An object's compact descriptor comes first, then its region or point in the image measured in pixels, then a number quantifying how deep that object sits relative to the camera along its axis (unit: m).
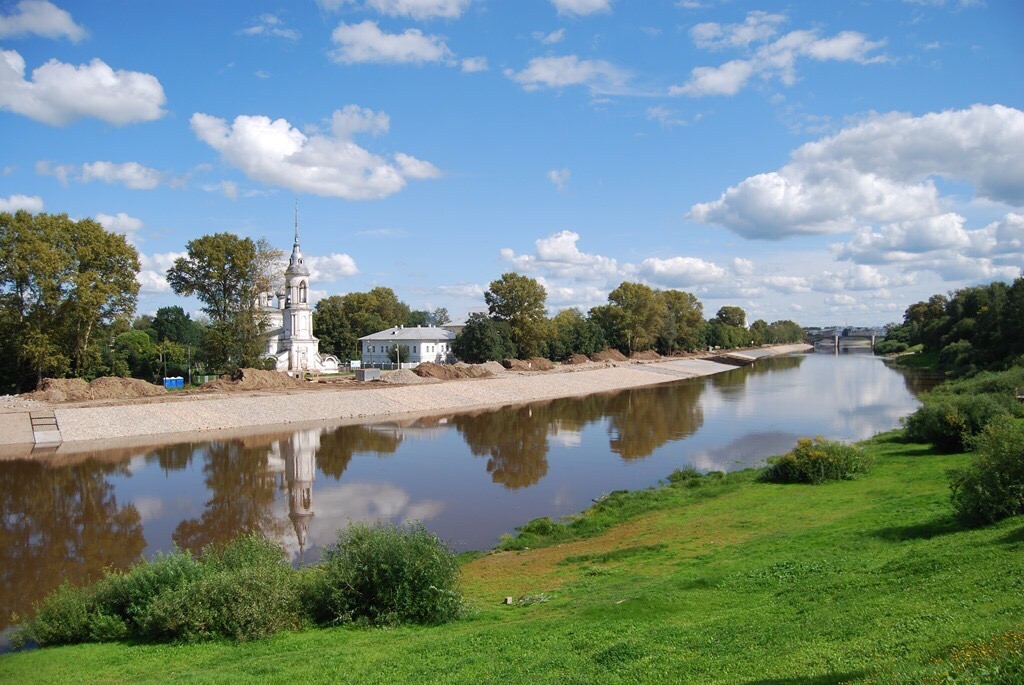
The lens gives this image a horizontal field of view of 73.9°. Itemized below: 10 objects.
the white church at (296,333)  70.19
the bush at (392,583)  11.09
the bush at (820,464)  20.55
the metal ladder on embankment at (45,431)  34.50
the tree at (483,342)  78.94
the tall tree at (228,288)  56.12
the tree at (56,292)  42.44
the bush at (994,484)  12.12
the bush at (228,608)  10.51
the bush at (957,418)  22.75
